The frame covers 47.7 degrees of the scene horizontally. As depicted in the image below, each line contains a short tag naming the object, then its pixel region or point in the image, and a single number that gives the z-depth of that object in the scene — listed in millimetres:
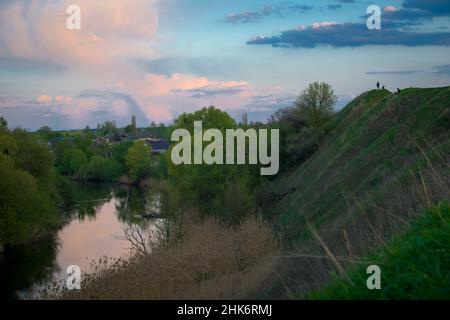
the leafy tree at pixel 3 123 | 46066
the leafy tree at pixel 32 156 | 44500
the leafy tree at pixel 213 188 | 33750
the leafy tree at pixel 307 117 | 52344
